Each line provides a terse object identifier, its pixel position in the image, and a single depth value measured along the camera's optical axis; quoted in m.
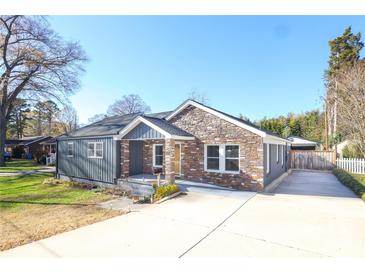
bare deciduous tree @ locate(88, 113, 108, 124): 49.12
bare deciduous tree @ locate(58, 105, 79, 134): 42.89
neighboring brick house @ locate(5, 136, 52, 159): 34.20
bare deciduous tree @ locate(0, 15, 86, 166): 20.89
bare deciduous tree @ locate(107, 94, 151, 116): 46.41
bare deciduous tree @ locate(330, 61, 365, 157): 11.10
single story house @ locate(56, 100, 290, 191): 10.21
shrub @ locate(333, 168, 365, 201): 9.59
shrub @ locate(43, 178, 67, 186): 13.70
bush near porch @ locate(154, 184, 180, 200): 8.78
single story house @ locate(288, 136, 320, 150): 24.56
